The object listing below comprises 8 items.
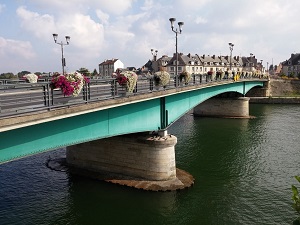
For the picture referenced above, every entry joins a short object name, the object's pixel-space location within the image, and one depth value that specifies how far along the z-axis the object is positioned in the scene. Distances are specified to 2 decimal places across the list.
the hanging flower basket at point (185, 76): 24.70
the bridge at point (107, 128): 11.02
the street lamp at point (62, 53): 22.05
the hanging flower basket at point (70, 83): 11.64
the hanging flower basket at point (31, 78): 19.85
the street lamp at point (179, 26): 20.99
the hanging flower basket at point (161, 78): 19.41
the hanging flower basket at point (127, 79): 15.98
